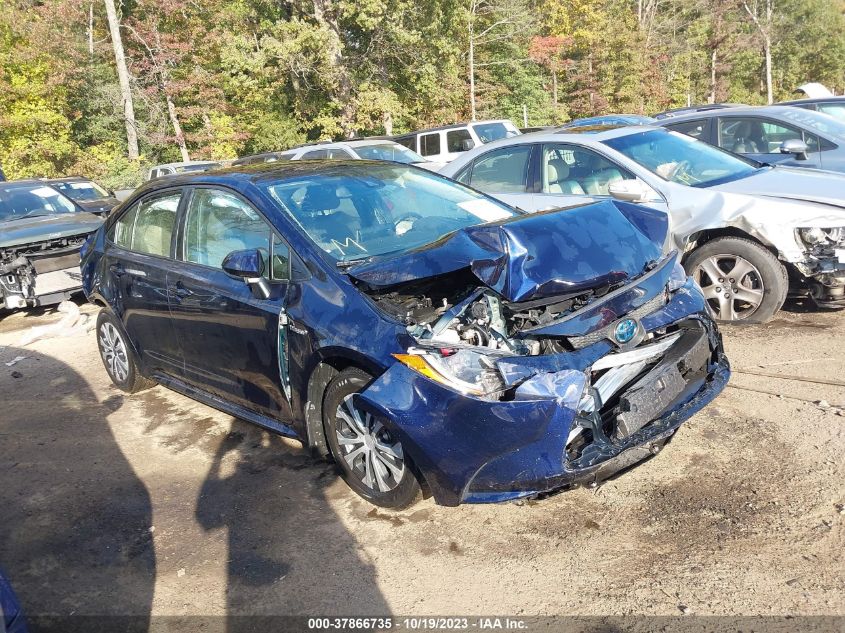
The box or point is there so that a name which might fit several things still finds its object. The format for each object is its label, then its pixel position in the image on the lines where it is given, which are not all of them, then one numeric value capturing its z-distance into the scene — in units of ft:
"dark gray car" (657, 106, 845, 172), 26.91
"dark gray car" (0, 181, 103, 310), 27.25
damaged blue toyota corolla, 9.72
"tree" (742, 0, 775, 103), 139.74
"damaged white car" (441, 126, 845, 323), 17.46
